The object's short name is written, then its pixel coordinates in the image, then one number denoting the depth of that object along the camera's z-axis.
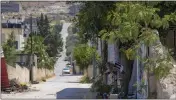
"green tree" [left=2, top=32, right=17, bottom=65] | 52.97
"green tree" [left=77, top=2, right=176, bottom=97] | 14.13
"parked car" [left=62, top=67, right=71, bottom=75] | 83.75
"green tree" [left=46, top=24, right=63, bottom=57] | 99.38
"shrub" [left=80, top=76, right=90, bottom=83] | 47.69
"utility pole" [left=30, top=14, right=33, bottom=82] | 48.01
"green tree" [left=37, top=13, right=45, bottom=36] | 97.66
